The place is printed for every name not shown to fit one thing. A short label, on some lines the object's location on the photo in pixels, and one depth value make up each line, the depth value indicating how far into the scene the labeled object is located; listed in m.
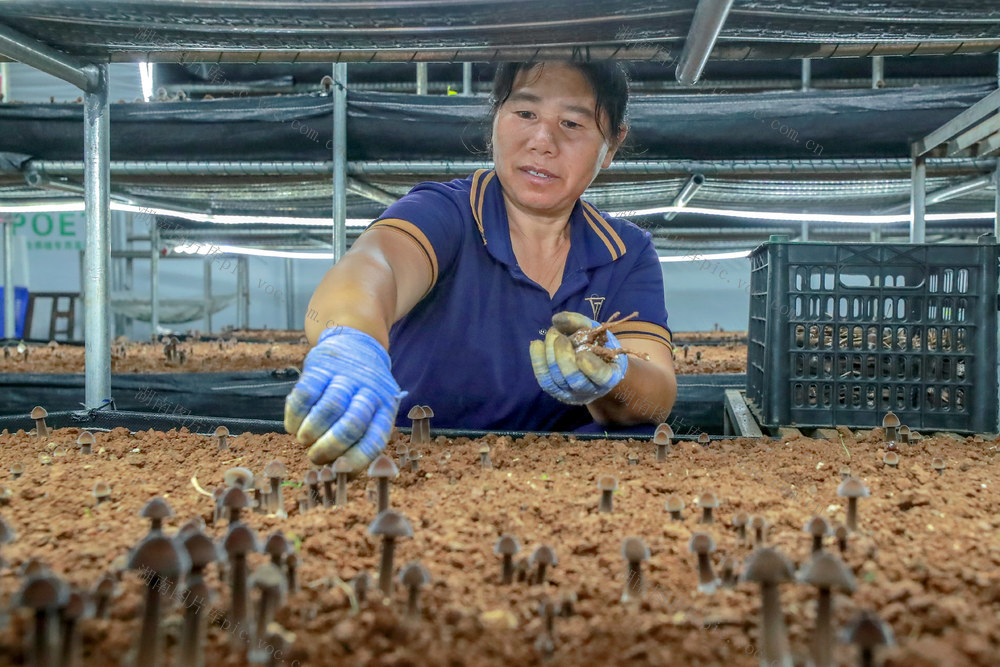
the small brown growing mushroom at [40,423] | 1.81
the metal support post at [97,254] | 2.10
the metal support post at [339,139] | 3.23
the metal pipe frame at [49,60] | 1.50
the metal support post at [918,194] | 3.22
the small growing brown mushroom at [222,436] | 1.71
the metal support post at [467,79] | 5.08
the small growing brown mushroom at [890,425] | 1.76
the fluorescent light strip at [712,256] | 9.05
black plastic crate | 2.01
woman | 1.81
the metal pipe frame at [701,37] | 1.20
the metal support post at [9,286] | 6.51
